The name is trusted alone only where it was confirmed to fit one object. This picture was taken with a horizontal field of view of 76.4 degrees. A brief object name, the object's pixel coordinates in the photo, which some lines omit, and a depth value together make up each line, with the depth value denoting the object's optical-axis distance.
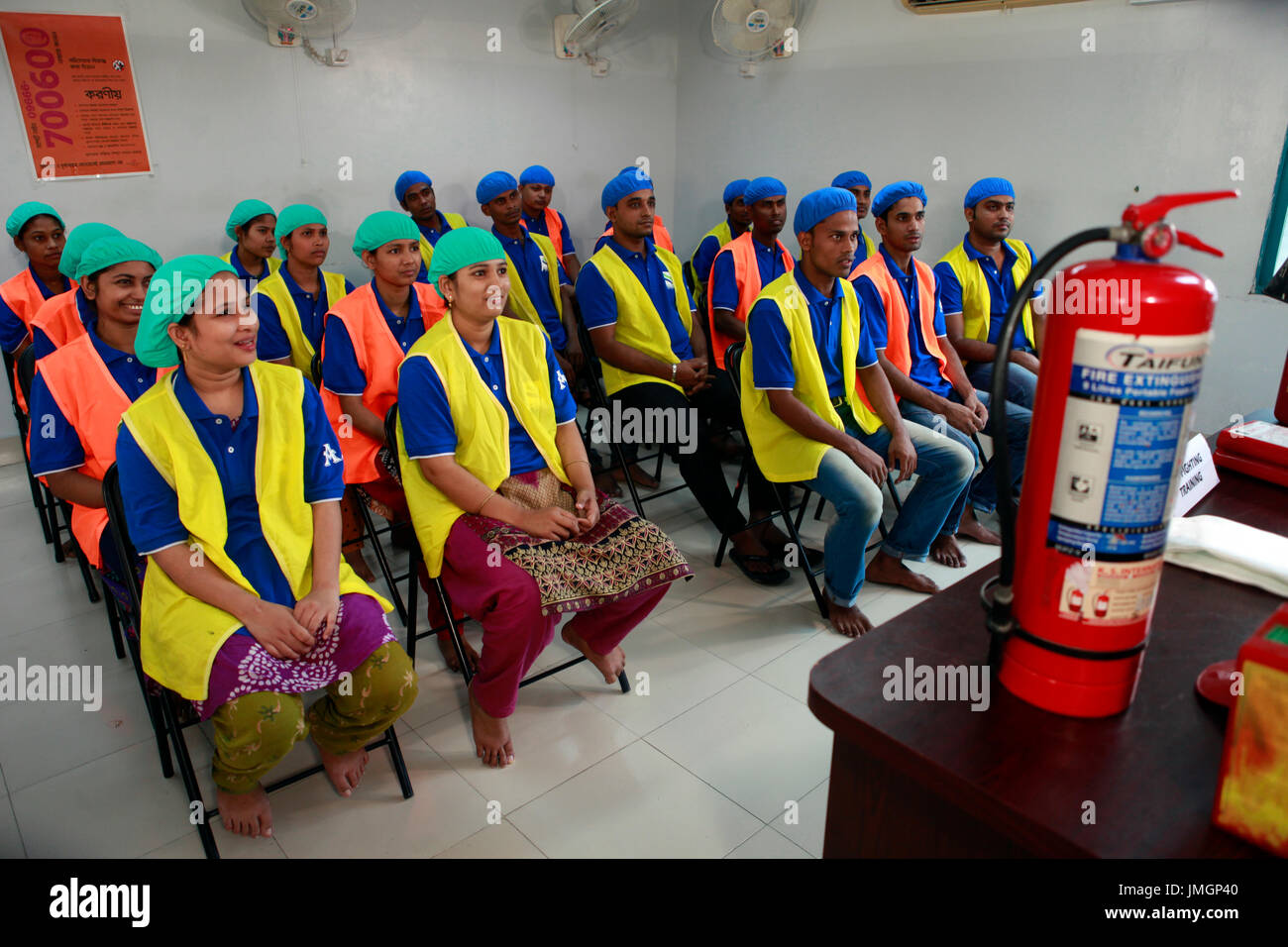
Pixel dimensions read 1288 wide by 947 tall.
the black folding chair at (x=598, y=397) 3.21
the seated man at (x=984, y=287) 3.74
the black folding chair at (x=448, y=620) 2.34
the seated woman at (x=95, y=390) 2.21
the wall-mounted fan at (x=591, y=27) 5.00
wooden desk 0.74
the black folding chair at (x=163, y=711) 1.85
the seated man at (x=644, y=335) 3.44
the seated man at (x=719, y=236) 4.94
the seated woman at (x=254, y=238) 3.86
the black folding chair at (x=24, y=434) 3.33
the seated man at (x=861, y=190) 4.35
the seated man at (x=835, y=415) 2.81
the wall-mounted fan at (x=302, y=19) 4.23
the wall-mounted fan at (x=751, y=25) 4.93
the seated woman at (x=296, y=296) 3.42
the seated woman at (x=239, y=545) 1.78
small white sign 1.39
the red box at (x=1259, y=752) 0.69
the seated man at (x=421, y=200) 4.80
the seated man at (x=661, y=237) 5.32
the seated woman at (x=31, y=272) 3.71
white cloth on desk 1.11
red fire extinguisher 0.75
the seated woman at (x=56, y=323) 3.00
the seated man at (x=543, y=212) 5.16
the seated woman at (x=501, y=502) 2.17
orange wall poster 3.96
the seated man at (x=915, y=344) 3.27
